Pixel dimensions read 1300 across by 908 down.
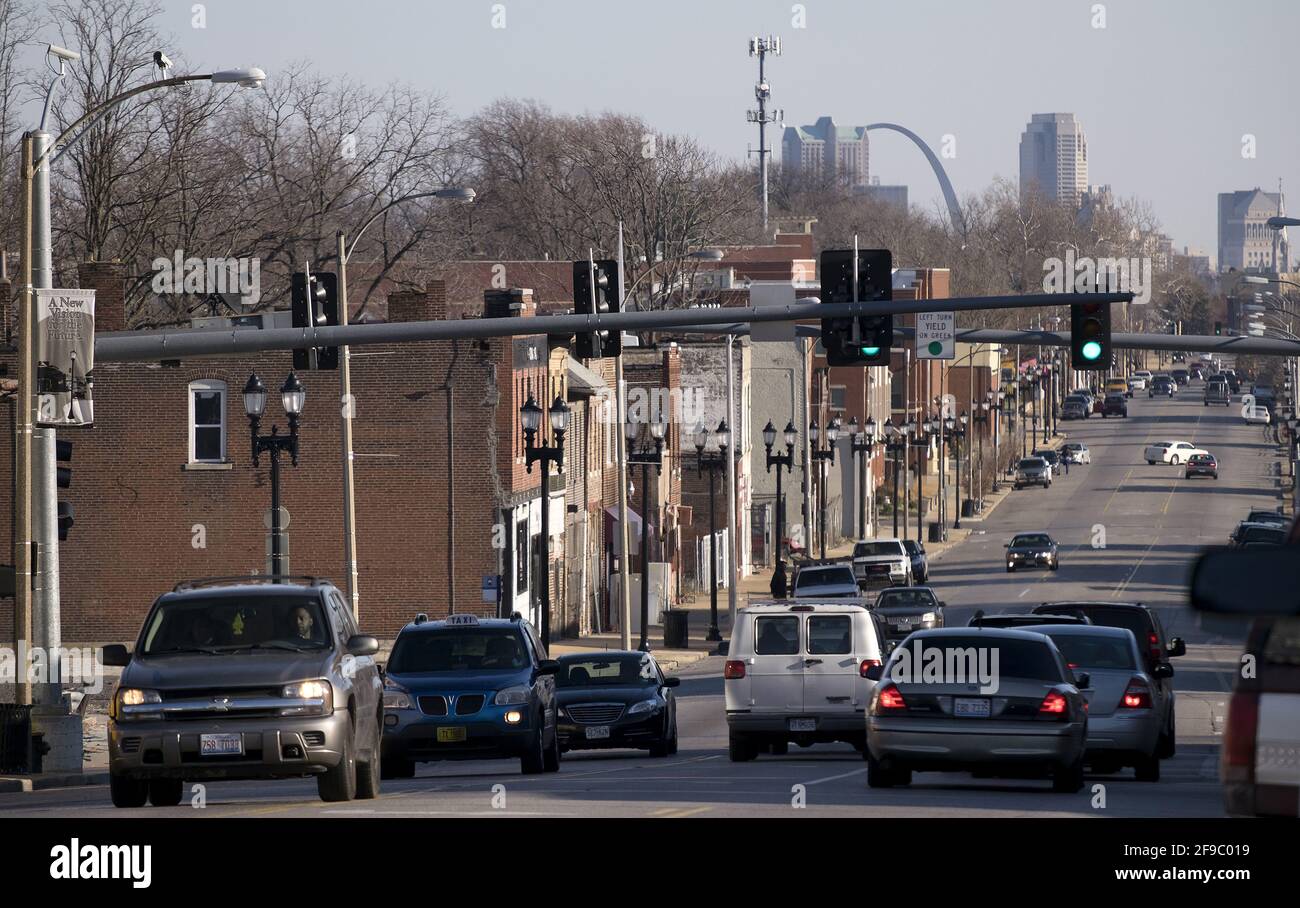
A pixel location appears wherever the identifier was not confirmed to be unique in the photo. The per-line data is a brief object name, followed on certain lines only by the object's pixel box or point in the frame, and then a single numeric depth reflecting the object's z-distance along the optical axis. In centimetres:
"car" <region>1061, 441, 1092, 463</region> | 11656
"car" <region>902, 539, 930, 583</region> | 6544
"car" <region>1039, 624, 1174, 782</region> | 1900
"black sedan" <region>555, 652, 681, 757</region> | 2427
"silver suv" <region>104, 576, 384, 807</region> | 1486
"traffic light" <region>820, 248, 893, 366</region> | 2364
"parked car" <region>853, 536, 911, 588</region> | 6075
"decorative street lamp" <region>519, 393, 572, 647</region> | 3697
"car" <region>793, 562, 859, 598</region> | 4650
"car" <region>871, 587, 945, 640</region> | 4150
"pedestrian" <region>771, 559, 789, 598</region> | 5975
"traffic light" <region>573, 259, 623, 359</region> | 2442
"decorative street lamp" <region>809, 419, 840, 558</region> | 6856
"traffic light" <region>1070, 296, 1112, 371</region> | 2481
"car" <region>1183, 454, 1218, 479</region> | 10638
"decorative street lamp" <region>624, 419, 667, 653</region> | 4606
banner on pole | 2231
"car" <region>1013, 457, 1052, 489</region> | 10638
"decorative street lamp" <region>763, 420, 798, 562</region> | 5869
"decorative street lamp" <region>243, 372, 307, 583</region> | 3300
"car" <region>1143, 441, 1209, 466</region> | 11350
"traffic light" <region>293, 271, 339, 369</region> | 2339
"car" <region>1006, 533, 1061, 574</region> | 6944
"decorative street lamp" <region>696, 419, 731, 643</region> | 5281
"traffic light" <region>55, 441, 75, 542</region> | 2386
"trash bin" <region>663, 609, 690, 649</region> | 5131
